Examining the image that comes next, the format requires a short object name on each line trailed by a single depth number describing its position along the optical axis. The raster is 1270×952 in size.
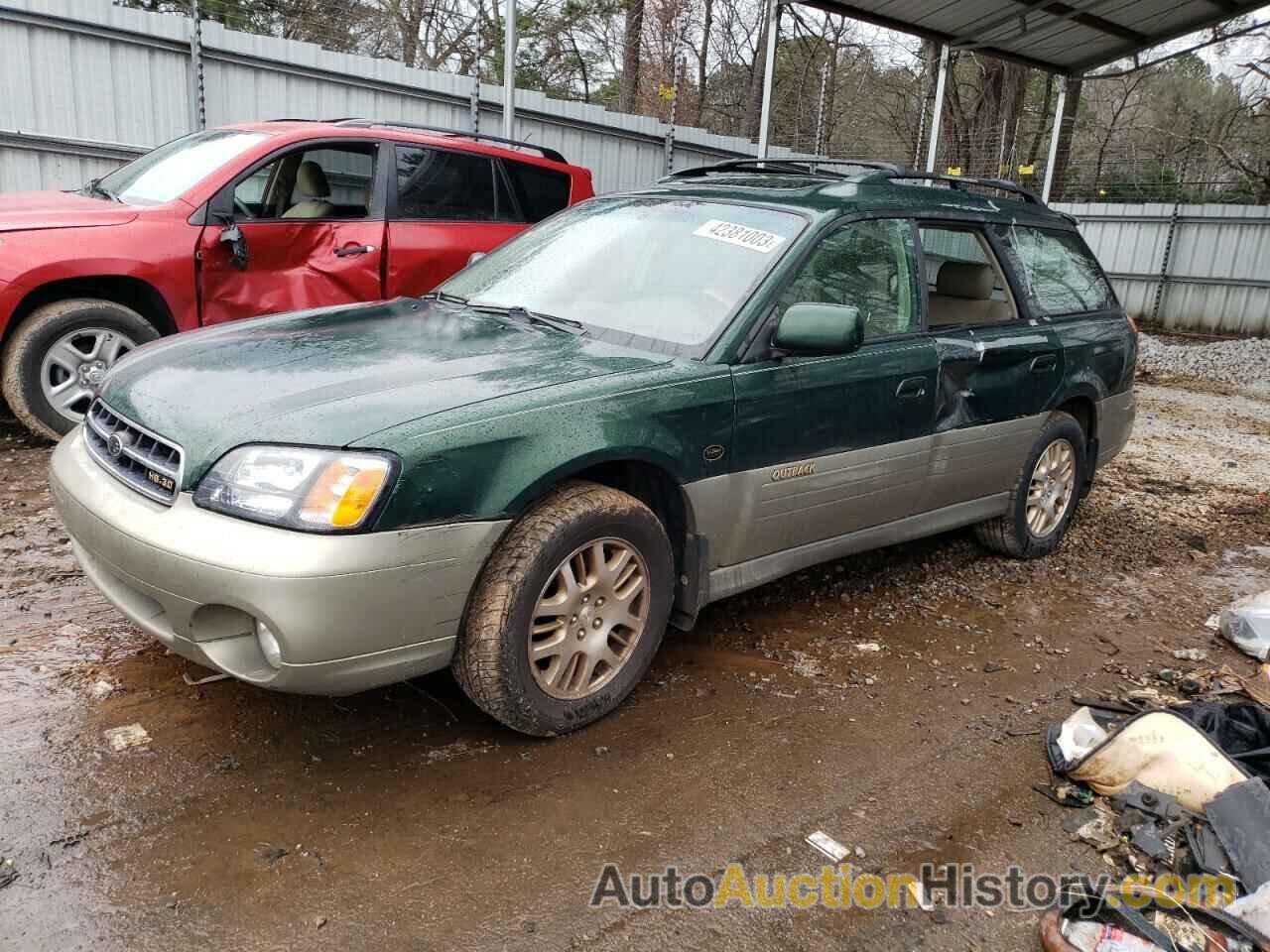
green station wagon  2.52
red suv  5.27
